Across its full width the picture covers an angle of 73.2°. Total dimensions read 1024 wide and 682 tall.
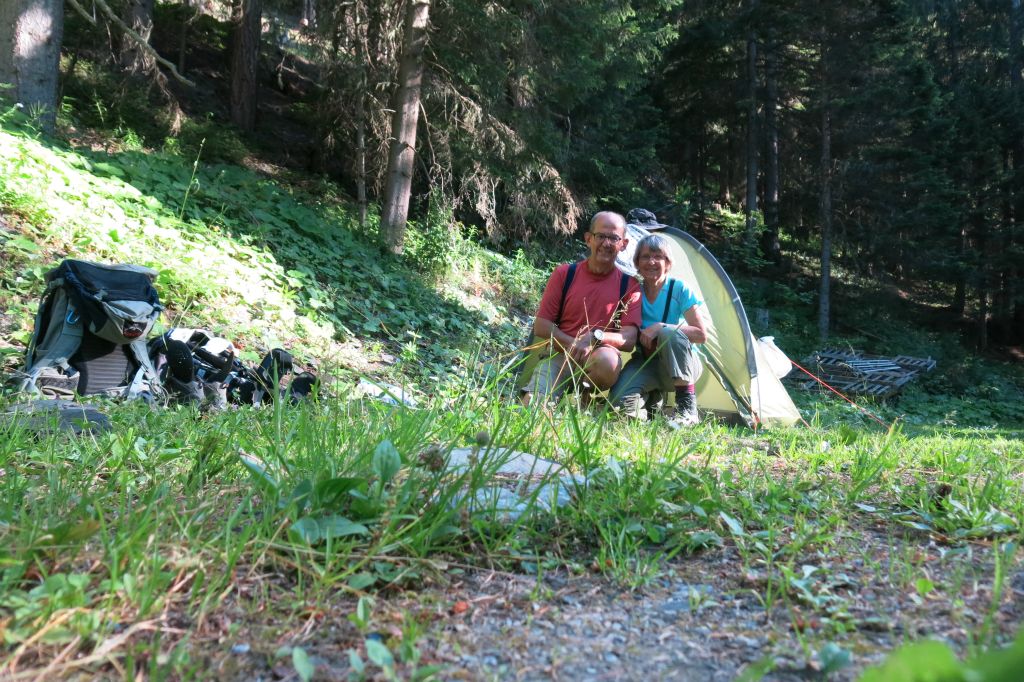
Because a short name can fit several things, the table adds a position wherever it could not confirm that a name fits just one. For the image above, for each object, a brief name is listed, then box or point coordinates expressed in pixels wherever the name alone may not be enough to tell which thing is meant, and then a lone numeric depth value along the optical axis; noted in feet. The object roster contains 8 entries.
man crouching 13.71
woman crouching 14.87
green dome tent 20.59
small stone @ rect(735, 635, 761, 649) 3.90
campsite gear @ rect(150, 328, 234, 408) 14.62
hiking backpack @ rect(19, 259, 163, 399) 13.79
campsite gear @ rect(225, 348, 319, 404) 14.87
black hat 21.95
